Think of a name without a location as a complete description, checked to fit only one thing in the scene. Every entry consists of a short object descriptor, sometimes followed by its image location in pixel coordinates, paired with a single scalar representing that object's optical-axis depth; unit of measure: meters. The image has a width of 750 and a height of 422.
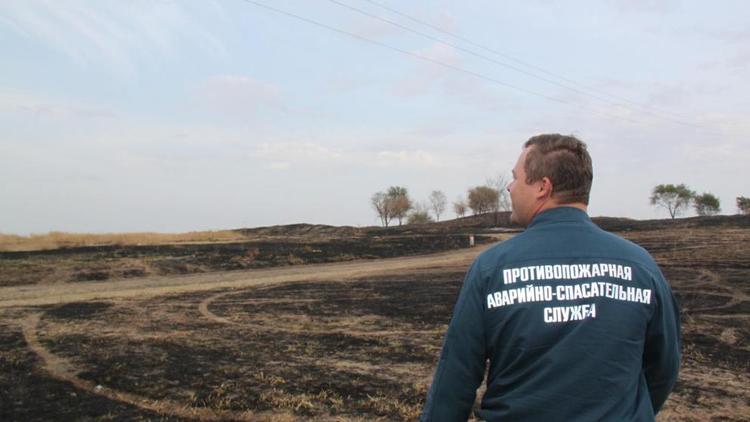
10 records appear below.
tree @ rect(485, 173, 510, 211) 78.26
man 1.92
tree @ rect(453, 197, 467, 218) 87.56
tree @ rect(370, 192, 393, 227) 87.76
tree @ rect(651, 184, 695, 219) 79.56
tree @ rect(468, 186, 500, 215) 81.44
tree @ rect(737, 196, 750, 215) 71.70
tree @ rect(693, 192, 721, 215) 78.88
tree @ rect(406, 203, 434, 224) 91.12
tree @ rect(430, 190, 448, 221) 94.74
